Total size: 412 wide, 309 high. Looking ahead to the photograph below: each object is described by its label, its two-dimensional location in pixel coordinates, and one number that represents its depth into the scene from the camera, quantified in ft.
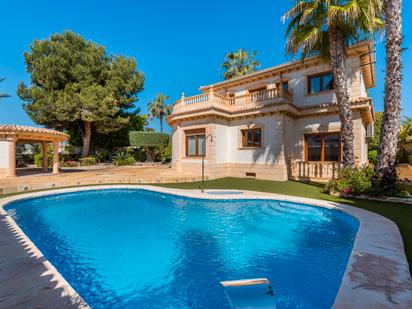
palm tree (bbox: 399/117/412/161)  87.83
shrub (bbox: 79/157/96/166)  96.94
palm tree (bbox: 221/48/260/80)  103.81
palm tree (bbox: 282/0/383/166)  34.24
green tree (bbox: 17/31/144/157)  95.71
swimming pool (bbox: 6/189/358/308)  12.73
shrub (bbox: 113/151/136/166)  97.75
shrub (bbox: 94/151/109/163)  111.14
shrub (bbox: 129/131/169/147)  102.37
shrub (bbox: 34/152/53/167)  90.63
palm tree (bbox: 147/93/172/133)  173.58
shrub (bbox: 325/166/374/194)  33.71
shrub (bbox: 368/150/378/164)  83.10
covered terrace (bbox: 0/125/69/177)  50.11
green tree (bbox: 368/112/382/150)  88.86
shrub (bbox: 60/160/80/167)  91.82
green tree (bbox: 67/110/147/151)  112.98
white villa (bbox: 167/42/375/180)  49.08
